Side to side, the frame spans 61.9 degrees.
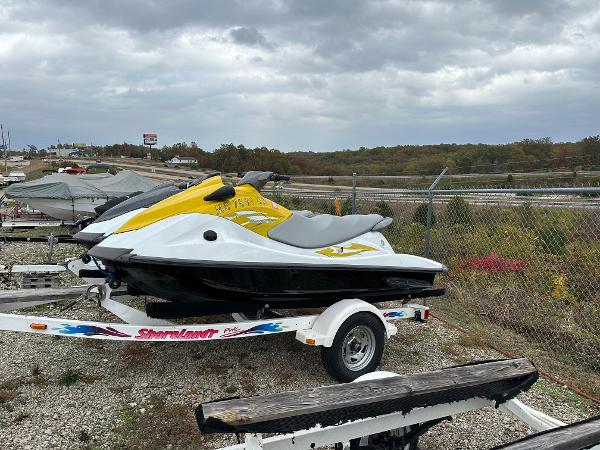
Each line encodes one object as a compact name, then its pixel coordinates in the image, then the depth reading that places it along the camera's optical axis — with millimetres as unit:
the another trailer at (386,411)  2311
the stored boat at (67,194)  14461
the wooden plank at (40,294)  4626
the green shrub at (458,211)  9390
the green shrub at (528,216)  8242
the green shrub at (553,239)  7902
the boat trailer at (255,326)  3969
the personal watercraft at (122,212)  4849
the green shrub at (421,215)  10719
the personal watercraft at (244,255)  4074
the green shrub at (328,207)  13281
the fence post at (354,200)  8950
